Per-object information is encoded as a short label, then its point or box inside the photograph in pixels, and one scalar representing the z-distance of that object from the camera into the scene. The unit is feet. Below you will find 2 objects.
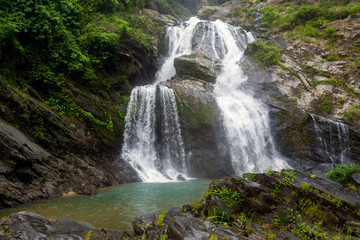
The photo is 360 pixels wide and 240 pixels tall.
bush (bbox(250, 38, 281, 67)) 69.46
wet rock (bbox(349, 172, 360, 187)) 16.65
